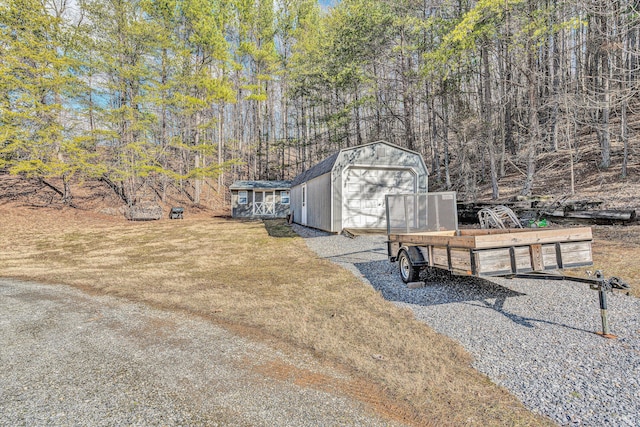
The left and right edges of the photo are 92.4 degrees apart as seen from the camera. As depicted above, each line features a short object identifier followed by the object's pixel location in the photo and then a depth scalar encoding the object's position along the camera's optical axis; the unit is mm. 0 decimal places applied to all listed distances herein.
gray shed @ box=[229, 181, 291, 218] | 25047
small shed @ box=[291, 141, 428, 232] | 12734
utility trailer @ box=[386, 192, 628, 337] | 3852
